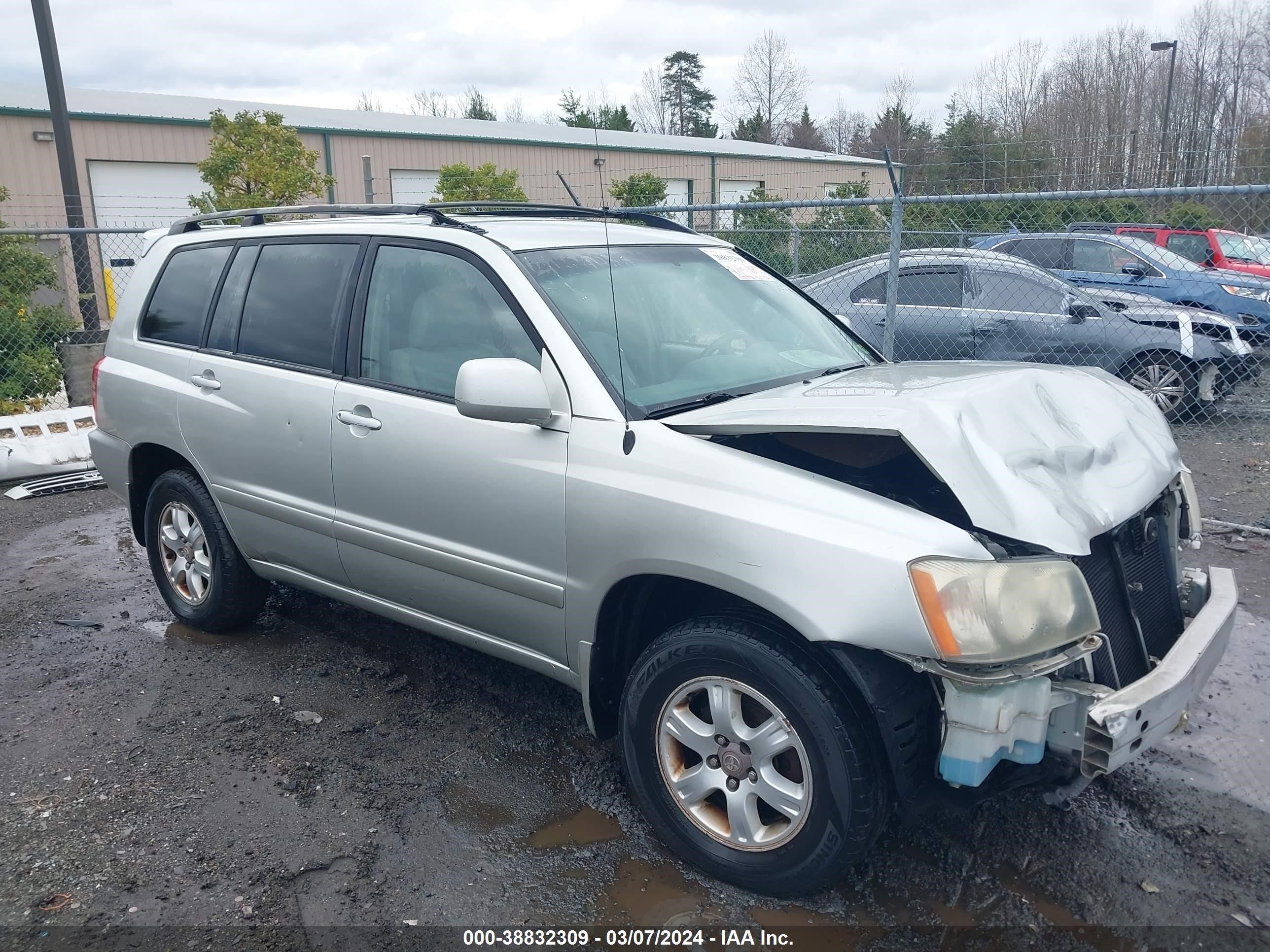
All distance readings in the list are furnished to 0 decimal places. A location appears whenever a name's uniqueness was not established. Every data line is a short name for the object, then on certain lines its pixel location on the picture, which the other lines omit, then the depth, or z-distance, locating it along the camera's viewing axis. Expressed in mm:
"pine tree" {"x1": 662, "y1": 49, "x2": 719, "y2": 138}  50844
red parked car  11570
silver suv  2432
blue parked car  10320
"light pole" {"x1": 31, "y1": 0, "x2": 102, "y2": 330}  10203
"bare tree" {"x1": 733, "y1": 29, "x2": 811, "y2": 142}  48781
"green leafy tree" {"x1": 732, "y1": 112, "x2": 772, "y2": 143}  50094
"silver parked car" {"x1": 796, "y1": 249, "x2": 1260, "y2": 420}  8641
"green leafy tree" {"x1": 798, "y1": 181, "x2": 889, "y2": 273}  10805
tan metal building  19125
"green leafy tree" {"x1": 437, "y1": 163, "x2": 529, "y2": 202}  14312
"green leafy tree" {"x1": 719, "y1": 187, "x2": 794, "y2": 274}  11672
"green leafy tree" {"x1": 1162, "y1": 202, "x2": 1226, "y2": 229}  16000
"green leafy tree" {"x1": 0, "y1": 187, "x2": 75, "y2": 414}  8789
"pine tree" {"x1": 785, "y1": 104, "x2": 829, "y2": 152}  56969
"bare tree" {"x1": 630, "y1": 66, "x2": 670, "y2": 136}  47531
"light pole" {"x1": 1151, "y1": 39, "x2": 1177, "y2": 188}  30358
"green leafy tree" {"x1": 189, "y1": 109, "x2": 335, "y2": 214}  11289
